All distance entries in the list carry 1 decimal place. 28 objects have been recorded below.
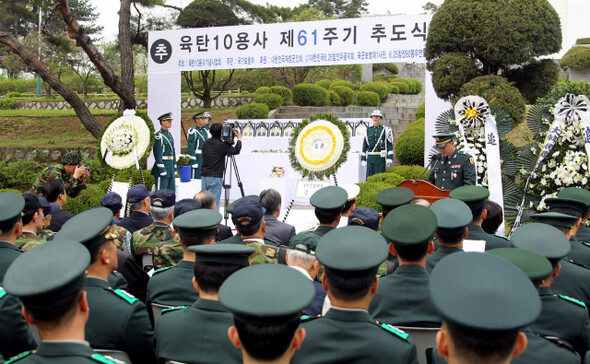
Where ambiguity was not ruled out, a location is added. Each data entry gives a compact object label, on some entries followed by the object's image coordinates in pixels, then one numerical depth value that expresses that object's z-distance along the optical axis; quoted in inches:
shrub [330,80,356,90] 926.3
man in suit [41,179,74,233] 193.2
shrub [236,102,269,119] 667.4
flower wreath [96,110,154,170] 322.0
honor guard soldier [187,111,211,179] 418.9
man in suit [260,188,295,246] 165.8
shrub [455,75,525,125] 309.6
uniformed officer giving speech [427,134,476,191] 248.5
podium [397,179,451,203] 226.5
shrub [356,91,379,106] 863.1
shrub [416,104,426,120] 651.3
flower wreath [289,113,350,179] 309.9
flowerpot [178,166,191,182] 391.5
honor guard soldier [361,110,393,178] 414.0
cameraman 331.9
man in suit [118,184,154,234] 180.7
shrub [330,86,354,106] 876.0
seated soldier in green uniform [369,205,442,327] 97.3
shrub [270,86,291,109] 804.0
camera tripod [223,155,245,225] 335.7
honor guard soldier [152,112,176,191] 362.6
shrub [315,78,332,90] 938.1
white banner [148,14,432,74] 411.8
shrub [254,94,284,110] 759.1
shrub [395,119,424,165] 478.6
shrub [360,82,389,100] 914.7
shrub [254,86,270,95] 833.5
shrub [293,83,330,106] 810.2
